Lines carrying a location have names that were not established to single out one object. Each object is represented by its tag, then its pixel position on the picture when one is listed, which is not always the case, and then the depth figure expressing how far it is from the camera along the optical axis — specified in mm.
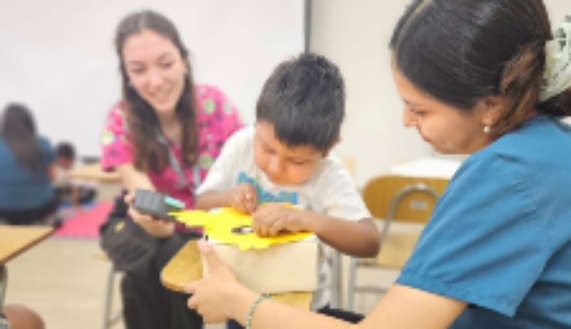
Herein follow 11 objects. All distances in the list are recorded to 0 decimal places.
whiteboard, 2293
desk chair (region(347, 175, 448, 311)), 1514
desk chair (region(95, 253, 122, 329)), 1489
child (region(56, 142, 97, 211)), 2629
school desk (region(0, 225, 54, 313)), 849
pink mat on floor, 2732
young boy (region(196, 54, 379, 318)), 857
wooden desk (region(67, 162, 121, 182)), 1804
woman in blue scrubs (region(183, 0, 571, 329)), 523
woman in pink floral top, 1236
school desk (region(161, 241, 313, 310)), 693
